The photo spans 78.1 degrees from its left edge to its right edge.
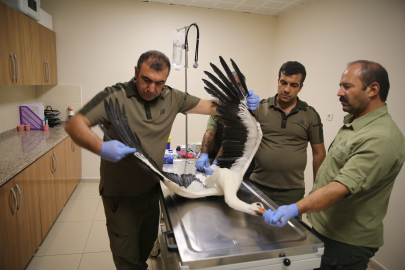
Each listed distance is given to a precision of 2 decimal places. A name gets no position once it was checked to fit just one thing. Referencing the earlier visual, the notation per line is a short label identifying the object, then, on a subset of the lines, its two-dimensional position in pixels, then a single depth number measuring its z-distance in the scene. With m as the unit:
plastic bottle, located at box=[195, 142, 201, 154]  2.80
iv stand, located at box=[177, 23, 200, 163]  1.89
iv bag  2.07
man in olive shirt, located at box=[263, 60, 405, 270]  1.10
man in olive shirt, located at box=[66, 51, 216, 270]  1.39
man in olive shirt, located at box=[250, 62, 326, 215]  1.81
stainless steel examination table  0.97
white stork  1.20
